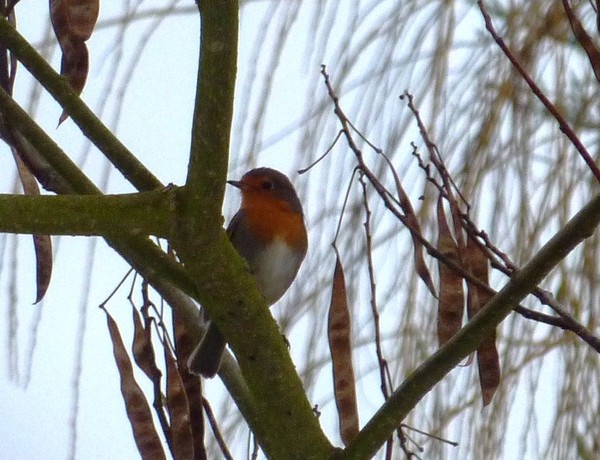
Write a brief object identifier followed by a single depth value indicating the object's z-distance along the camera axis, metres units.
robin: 8.24
